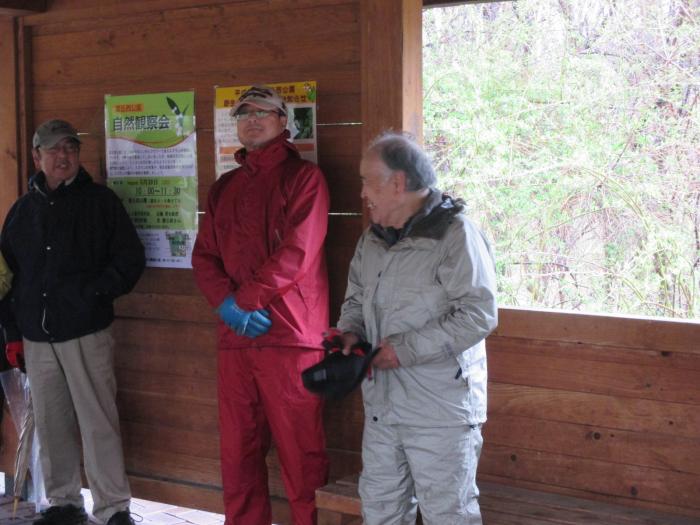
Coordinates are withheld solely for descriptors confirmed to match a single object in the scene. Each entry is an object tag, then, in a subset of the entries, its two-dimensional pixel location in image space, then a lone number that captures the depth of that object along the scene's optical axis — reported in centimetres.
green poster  430
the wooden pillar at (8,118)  472
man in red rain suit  356
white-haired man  273
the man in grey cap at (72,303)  420
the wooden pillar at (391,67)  359
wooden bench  313
